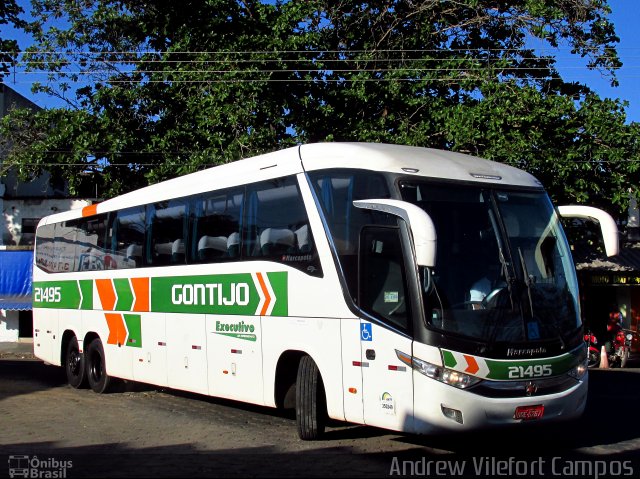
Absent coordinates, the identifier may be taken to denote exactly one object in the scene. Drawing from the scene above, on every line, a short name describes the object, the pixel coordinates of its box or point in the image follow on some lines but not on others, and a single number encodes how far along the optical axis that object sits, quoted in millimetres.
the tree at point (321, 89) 19719
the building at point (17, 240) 25406
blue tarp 25375
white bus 7828
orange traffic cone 22125
